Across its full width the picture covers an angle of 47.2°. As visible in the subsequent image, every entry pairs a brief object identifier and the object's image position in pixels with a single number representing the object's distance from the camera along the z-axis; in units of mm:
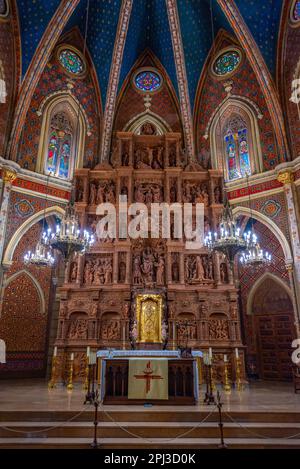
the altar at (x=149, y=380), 9289
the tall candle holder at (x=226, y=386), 11853
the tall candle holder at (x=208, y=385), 9467
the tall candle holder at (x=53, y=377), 12741
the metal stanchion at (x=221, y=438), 6414
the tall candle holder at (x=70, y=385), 11798
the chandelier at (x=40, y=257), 13641
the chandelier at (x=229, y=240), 10688
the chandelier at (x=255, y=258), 13188
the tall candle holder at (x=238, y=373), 12484
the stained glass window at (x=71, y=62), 19266
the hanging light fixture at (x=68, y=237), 10641
